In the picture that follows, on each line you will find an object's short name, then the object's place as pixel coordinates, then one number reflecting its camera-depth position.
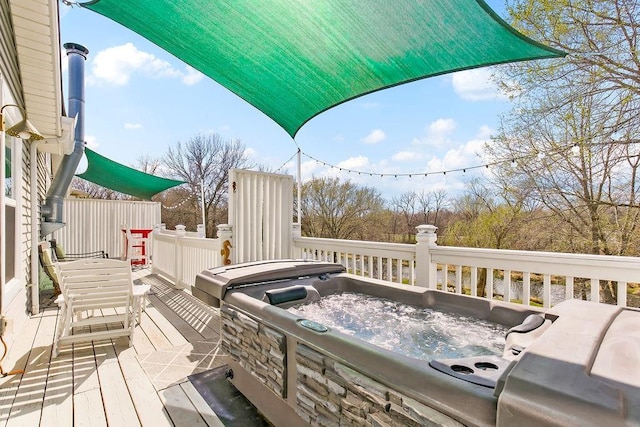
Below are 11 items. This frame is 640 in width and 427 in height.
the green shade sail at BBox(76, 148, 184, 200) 7.98
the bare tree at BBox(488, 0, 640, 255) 6.53
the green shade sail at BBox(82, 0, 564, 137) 2.21
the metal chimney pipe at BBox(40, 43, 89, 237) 6.21
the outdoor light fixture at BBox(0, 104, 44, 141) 2.89
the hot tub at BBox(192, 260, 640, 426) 0.93
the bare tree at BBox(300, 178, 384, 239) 15.60
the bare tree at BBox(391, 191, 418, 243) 14.67
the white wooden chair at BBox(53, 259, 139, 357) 3.15
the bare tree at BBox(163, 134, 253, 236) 19.52
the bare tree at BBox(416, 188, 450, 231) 13.55
